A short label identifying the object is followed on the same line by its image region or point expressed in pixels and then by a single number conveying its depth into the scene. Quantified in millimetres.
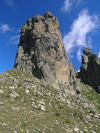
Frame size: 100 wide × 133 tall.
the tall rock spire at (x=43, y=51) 30938
